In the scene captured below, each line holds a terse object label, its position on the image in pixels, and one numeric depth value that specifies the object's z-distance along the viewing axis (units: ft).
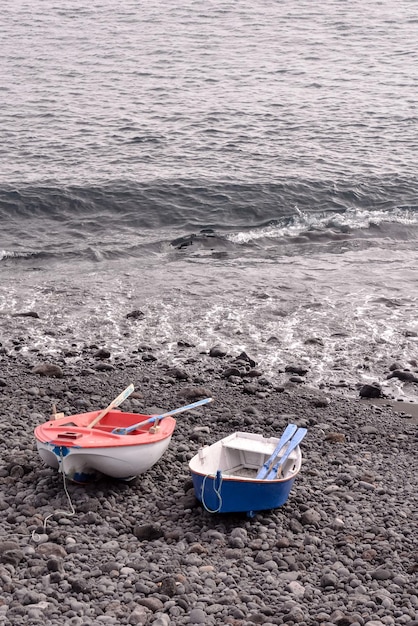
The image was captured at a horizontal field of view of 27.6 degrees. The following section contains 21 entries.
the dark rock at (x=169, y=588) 33.42
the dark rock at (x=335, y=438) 48.78
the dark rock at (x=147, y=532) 37.91
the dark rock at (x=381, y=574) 35.40
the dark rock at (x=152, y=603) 32.50
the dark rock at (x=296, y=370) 59.06
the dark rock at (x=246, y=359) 59.98
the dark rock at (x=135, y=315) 68.49
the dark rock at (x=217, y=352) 61.26
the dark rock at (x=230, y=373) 57.72
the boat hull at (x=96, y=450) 40.52
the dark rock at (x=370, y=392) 55.93
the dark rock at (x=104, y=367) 58.44
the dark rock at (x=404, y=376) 58.49
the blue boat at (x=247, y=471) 39.09
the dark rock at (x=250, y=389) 55.21
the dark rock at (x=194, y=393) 54.08
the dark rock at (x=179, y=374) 57.26
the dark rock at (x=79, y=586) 33.17
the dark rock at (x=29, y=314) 68.18
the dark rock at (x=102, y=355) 60.44
